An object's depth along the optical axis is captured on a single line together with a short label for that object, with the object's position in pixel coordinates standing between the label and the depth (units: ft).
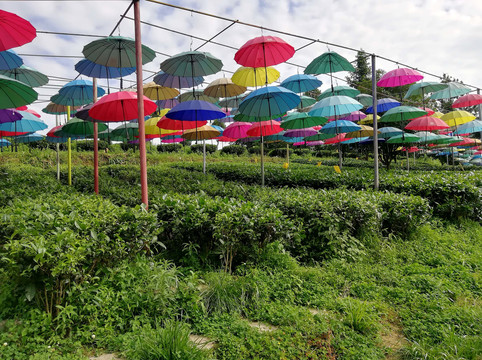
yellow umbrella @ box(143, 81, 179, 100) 29.78
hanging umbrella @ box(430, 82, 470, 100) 34.27
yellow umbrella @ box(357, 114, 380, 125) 44.30
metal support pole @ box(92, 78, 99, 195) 21.76
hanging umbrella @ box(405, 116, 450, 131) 33.14
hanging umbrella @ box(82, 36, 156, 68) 17.43
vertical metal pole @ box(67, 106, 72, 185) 24.29
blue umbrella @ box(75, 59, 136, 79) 22.07
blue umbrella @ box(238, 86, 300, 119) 20.36
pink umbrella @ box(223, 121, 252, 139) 32.82
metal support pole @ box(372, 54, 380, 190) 22.29
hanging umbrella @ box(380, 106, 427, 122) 30.66
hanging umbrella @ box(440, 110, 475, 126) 36.45
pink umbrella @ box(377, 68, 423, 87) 30.14
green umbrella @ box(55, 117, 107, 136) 23.02
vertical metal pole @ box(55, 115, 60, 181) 31.85
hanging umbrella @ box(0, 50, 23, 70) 17.71
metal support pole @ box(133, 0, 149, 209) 13.34
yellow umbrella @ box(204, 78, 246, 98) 29.37
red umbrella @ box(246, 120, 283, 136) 28.40
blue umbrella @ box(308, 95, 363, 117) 24.09
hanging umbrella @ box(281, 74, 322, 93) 30.63
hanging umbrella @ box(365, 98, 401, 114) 36.35
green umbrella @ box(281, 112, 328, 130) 30.76
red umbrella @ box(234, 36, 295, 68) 20.57
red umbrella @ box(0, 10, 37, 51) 12.87
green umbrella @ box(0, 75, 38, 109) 13.65
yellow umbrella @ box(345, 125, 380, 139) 40.86
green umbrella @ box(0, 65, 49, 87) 23.38
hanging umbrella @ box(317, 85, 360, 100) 35.37
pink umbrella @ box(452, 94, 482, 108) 34.88
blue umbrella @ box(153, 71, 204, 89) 27.71
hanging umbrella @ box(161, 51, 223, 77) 21.87
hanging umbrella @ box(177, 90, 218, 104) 35.31
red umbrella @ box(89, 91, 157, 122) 15.79
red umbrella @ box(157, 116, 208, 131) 25.46
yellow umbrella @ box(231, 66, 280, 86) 27.46
